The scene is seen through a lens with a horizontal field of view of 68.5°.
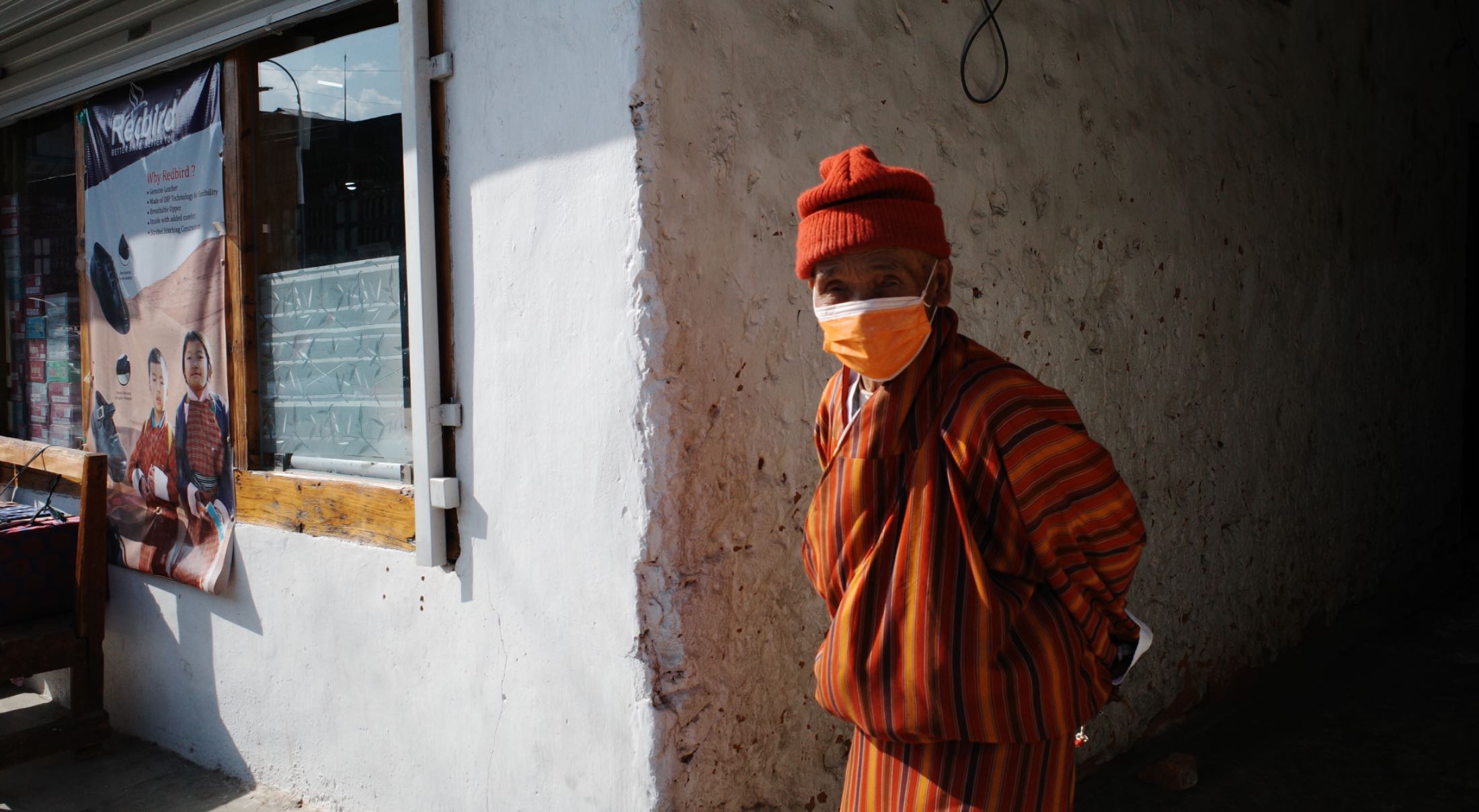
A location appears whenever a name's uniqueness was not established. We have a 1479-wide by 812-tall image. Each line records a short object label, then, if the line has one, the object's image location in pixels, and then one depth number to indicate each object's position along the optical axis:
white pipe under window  2.76
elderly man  1.58
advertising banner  3.68
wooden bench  3.80
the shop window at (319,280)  3.19
